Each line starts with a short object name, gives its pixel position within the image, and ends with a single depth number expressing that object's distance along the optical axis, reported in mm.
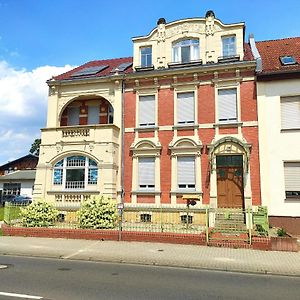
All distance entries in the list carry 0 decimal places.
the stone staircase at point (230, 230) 11719
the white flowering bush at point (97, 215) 13969
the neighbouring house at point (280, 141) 15875
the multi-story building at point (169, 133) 17125
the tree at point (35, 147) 68375
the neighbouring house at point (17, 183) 40500
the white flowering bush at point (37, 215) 14789
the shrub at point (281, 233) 11922
